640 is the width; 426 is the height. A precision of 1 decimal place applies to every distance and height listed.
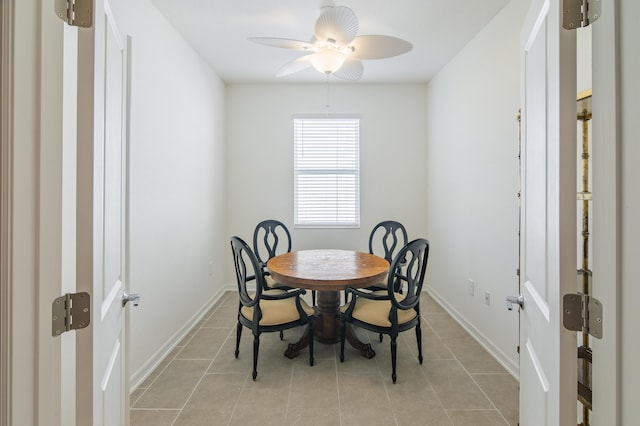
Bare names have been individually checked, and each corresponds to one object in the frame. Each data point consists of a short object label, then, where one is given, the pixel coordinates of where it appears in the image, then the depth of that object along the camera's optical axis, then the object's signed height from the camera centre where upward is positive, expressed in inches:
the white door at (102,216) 30.8 -0.4
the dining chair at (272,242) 154.8 -15.2
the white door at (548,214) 30.0 +0.0
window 156.6 +21.5
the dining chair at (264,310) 80.7 -27.7
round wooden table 82.8 -18.1
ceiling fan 67.8 +43.5
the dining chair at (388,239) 130.9 -12.6
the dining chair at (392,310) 77.8 -27.5
